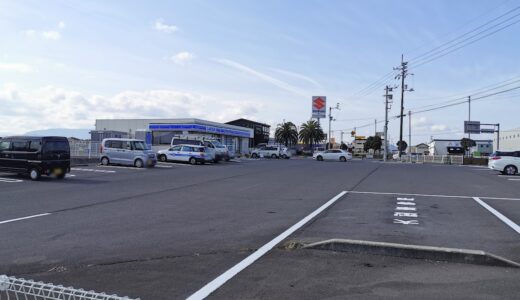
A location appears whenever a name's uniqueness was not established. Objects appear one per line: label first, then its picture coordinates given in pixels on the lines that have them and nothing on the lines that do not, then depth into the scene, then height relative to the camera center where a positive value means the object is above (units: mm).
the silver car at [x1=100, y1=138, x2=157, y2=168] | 27812 -312
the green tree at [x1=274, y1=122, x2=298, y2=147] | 90500 +4234
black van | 18500 -436
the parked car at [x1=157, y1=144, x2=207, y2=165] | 33688 -294
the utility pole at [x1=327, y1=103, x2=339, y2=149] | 85106 +7714
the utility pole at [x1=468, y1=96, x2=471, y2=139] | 71550 +7705
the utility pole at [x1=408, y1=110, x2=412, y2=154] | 87762 +6164
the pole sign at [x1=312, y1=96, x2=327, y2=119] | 70875 +7757
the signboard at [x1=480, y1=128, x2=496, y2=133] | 63656 +4264
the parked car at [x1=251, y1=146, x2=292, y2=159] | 55438 +62
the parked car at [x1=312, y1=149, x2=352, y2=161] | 50844 -96
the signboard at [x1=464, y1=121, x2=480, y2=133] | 62656 +4718
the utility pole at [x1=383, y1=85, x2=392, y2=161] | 61962 +8530
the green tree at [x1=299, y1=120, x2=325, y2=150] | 89062 +4500
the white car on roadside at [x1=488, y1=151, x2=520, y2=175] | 28266 -170
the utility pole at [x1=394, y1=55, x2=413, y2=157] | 58106 +10700
